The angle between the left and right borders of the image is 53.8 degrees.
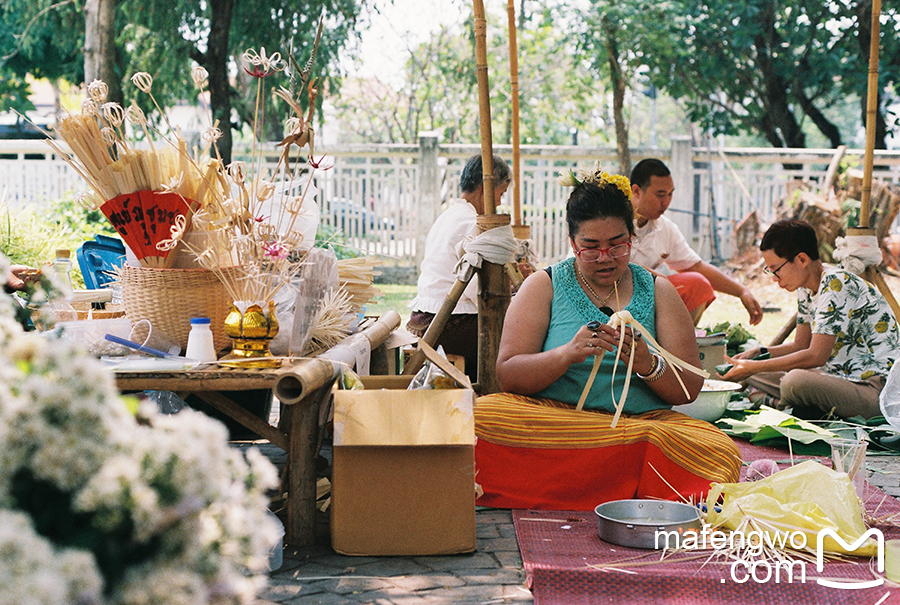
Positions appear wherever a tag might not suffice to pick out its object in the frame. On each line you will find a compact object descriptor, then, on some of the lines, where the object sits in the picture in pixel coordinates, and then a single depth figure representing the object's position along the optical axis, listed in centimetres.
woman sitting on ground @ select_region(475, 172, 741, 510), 305
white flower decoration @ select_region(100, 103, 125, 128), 280
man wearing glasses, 426
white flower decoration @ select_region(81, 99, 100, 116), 280
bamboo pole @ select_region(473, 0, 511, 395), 376
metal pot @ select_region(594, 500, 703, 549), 262
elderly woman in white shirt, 464
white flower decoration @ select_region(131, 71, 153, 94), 280
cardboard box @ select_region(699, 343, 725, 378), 490
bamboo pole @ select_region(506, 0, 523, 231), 439
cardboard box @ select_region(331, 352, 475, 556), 255
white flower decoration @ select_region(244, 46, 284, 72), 278
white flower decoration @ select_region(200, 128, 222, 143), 286
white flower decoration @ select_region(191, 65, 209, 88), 279
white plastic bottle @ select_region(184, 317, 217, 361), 269
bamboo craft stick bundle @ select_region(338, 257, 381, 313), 377
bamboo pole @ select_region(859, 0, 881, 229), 441
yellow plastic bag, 259
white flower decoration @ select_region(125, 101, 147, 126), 278
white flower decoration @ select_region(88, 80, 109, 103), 281
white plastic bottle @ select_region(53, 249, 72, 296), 328
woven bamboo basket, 285
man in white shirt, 496
